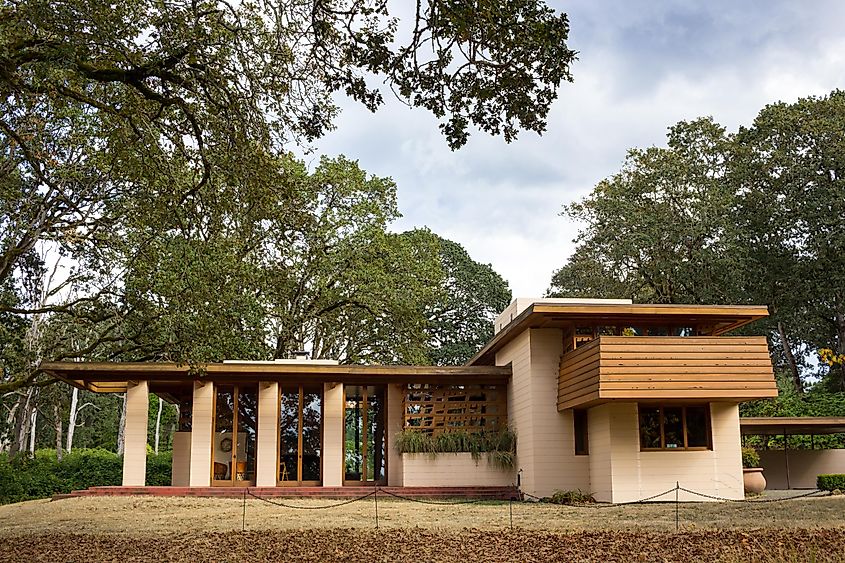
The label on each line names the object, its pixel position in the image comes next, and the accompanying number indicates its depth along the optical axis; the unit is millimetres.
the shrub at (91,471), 22141
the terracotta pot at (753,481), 18250
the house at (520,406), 15547
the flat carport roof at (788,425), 20078
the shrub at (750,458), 19859
